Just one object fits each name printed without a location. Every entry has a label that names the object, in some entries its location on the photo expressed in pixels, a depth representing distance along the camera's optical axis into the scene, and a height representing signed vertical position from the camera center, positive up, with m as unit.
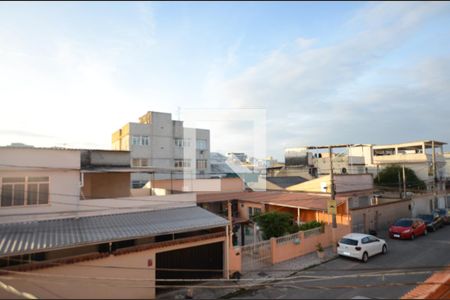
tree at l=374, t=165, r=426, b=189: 38.78 -2.75
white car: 15.61 -5.10
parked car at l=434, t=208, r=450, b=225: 26.61 -5.53
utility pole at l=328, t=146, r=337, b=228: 17.31 -2.57
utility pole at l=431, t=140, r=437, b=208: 32.50 -3.45
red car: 20.38 -5.36
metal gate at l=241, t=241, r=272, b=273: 14.63 -5.24
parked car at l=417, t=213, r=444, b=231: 23.56 -5.52
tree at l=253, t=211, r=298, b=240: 16.94 -3.92
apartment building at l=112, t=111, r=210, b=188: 41.78 +3.25
